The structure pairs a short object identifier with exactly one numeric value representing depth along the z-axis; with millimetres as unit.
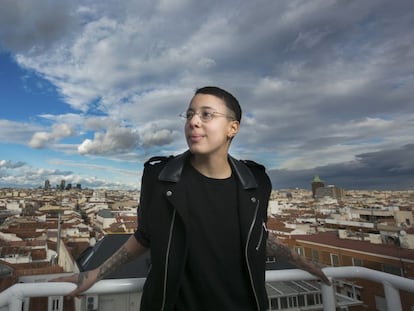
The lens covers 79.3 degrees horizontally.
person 680
